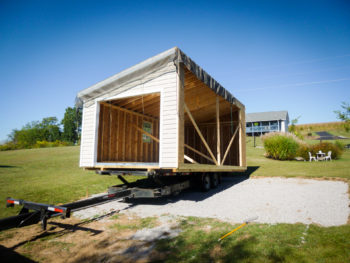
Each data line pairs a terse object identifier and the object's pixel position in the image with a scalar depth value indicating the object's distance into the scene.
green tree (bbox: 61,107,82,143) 62.94
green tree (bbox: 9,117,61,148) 66.12
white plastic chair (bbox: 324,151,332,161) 16.38
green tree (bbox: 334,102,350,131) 28.74
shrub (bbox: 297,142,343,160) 17.36
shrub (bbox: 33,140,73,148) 45.93
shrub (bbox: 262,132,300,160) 17.41
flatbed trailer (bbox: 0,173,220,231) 3.30
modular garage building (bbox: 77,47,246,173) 5.70
